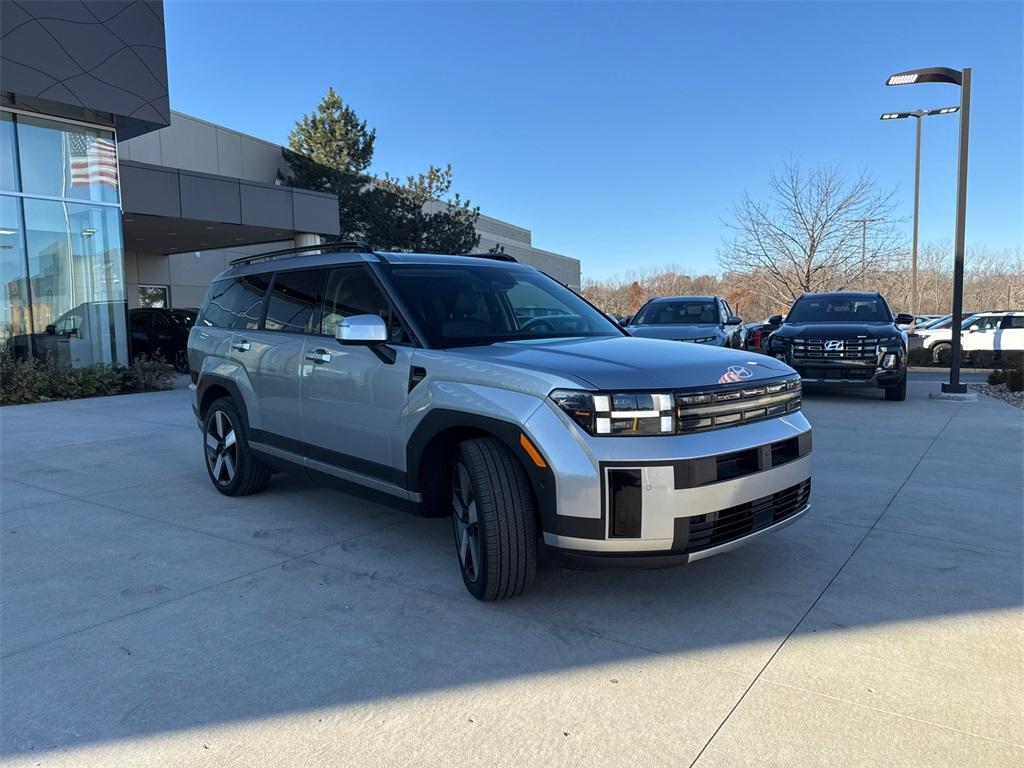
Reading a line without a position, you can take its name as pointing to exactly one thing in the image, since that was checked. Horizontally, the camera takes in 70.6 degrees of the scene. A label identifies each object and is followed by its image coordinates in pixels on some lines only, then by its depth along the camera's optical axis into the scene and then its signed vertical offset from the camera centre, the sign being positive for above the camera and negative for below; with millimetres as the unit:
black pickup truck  10438 -462
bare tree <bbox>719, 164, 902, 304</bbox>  24344 +2054
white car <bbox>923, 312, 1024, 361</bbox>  18688 -431
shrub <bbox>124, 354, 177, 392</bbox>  13523 -973
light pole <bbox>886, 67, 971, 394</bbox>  11109 +2358
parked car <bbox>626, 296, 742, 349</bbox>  11527 +5
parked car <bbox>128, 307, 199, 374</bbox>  18578 -261
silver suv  3133 -467
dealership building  12219 +3100
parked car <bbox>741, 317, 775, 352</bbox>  19609 -496
